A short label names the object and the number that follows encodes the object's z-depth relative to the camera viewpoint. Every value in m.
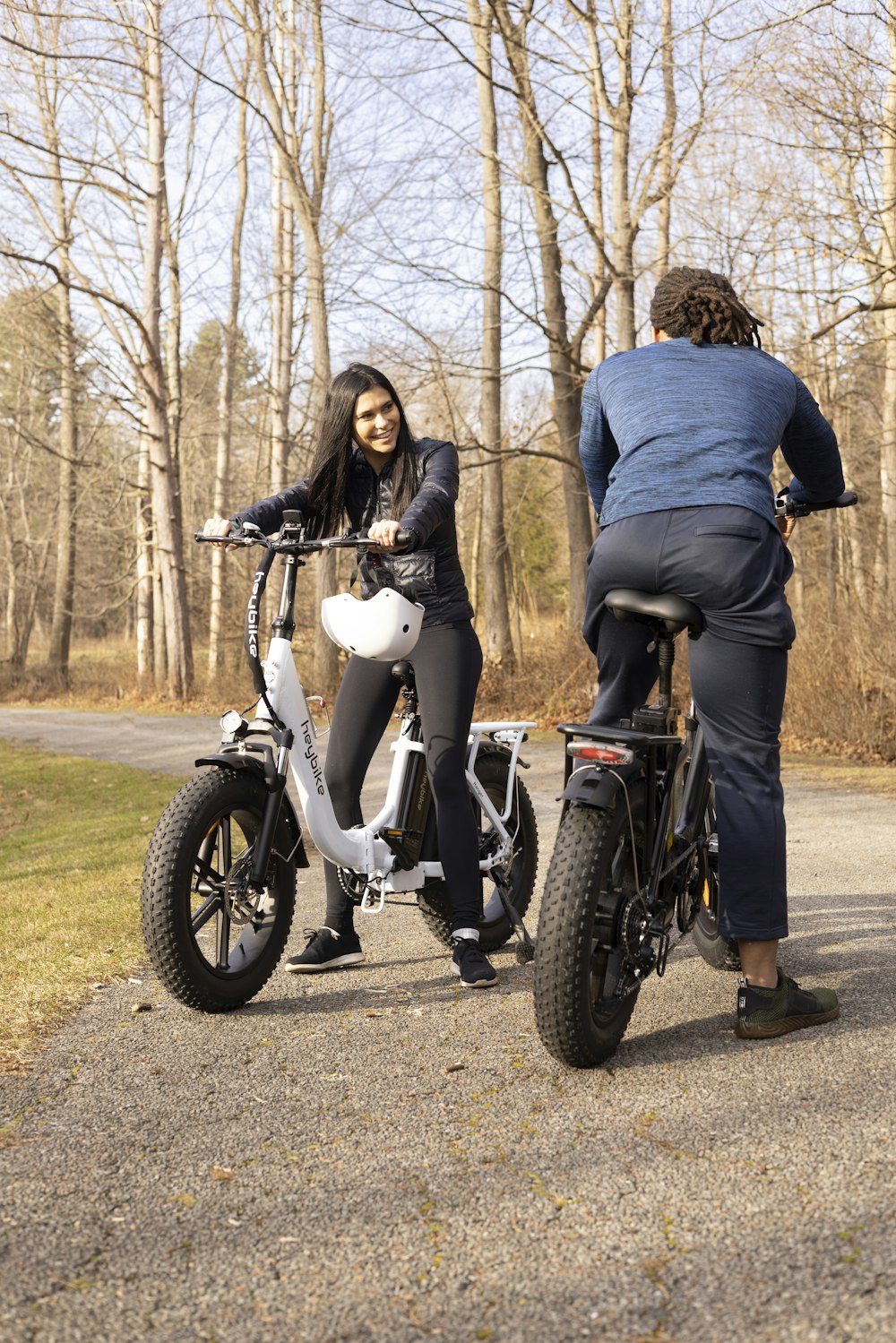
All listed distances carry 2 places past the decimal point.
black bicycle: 3.21
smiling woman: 4.32
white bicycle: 3.75
